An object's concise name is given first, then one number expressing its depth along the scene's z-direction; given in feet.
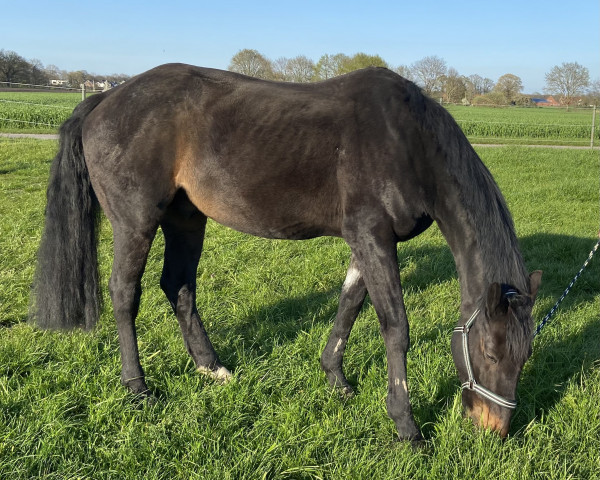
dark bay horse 9.13
